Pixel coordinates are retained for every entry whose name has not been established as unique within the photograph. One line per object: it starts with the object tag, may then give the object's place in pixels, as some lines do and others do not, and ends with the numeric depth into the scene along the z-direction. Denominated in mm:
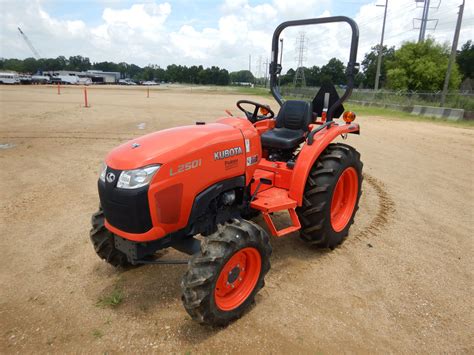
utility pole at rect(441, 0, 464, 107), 16688
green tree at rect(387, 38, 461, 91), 35750
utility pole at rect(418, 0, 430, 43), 33759
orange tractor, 2344
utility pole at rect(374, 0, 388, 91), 25766
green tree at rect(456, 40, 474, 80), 59312
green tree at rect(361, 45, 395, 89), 69188
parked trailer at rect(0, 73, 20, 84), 48062
